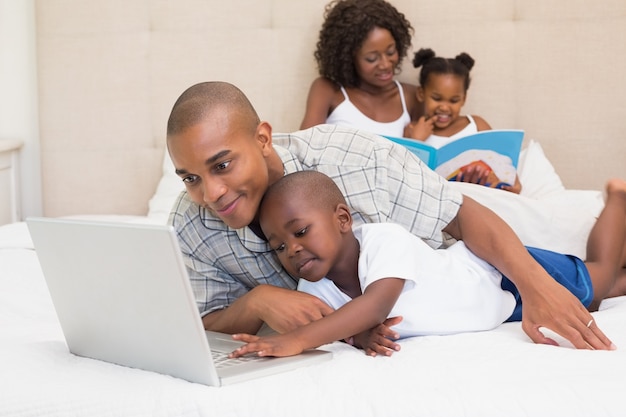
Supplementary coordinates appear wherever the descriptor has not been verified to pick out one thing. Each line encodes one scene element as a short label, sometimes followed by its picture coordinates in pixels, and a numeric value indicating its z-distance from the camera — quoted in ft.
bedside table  11.30
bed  6.57
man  7.50
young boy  7.44
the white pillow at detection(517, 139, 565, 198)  10.82
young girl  11.09
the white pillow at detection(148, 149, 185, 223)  10.98
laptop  6.53
